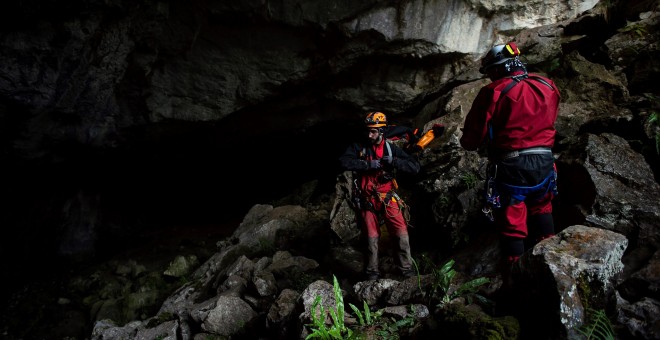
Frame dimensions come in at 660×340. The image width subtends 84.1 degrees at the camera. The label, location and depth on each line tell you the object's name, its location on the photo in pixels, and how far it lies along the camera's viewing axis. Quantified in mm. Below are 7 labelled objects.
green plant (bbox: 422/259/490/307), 3538
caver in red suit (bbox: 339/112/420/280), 5254
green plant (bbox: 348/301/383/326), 3725
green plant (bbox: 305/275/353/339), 3447
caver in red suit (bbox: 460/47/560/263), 3875
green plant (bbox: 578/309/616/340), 2574
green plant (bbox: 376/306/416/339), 3466
